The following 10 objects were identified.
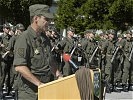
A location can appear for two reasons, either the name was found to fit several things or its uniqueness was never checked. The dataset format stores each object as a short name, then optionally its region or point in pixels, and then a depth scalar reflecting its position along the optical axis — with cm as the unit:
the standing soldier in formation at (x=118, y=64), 1257
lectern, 389
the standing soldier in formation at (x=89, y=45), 1240
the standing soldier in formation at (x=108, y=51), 1229
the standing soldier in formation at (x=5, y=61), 1009
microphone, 496
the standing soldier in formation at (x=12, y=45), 955
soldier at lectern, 423
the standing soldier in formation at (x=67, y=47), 1134
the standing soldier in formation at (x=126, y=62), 1268
